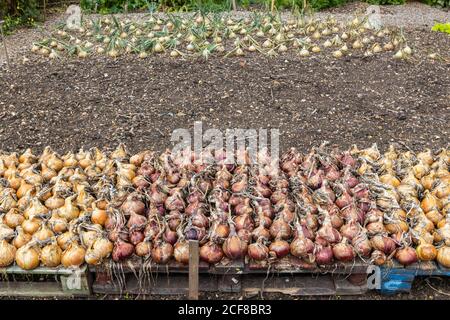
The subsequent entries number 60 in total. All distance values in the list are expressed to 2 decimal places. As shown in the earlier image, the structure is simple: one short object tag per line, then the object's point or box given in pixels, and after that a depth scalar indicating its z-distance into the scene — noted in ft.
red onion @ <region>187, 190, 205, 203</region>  9.11
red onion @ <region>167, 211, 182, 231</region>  8.64
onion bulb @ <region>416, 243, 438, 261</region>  8.27
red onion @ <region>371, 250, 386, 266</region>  8.14
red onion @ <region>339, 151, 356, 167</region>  10.44
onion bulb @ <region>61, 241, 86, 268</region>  8.11
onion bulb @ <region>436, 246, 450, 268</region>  8.24
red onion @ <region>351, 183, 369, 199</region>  9.29
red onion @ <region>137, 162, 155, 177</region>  10.04
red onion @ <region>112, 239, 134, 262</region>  8.15
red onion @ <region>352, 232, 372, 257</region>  8.18
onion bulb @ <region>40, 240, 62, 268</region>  8.12
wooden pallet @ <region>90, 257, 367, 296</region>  8.21
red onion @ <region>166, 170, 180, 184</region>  9.80
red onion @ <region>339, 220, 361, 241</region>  8.40
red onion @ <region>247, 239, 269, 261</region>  8.10
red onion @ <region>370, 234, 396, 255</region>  8.23
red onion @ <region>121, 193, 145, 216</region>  8.88
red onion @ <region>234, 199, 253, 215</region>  8.87
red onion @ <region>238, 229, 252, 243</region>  8.30
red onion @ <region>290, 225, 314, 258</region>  8.11
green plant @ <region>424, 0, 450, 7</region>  29.60
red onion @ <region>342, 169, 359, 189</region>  9.70
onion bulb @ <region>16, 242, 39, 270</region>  8.09
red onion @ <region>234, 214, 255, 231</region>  8.55
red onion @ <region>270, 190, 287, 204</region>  9.20
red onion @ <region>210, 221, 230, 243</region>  8.27
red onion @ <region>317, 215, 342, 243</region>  8.33
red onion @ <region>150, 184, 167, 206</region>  9.13
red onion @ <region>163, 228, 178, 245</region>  8.36
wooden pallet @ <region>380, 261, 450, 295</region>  8.29
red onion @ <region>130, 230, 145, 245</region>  8.36
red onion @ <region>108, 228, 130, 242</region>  8.32
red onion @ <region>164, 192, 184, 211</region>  9.02
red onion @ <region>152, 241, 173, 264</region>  8.15
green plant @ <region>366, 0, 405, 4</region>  29.84
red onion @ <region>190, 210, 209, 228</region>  8.54
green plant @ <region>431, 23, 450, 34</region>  21.92
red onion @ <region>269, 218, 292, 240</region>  8.40
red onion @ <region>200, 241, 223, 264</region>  8.14
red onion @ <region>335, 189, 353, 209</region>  9.08
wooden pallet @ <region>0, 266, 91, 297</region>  8.20
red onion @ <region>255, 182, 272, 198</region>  9.27
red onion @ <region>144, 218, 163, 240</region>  8.35
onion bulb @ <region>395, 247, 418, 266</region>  8.16
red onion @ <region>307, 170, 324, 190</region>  9.66
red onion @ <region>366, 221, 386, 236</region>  8.44
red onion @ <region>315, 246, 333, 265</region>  8.09
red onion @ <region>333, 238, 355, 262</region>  8.10
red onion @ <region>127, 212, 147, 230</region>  8.52
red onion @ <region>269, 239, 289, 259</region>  8.18
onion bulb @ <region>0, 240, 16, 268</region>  8.18
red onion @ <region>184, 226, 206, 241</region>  8.34
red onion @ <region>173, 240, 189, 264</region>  8.13
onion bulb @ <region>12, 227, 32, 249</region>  8.36
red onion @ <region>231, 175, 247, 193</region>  9.40
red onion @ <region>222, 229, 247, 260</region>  8.14
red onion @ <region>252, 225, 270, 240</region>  8.34
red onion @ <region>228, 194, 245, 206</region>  9.09
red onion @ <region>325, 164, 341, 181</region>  9.91
